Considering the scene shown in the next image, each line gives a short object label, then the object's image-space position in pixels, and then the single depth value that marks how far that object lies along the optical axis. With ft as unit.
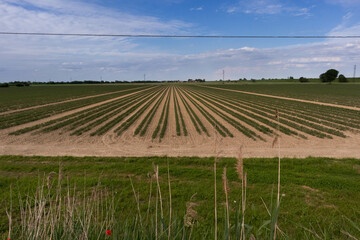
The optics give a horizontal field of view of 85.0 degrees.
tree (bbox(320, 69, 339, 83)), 483.10
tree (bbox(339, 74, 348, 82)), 503.90
